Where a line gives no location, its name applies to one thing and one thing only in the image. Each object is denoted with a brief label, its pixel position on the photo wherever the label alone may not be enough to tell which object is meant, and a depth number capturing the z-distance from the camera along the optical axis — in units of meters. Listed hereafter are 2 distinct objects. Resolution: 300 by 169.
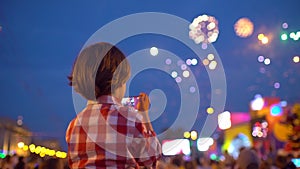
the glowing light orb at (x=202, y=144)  30.79
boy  2.04
